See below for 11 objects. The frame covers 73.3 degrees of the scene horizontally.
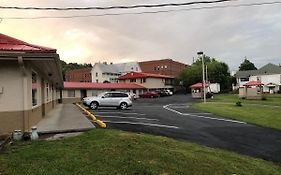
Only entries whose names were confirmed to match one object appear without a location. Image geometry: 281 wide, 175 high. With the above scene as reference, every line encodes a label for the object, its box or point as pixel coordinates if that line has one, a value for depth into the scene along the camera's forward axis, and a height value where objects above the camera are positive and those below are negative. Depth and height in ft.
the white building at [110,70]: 198.54 +21.85
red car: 136.07 -3.94
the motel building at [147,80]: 155.49 +8.36
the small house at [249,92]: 98.36 -2.25
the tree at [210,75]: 171.17 +12.77
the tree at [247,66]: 244.06 +28.81
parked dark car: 146.33 -2.97
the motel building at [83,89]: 108.20 +0.94
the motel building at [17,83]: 22.42 +1.11
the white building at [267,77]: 157.02 +10.04
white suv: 59.53 -3.42
